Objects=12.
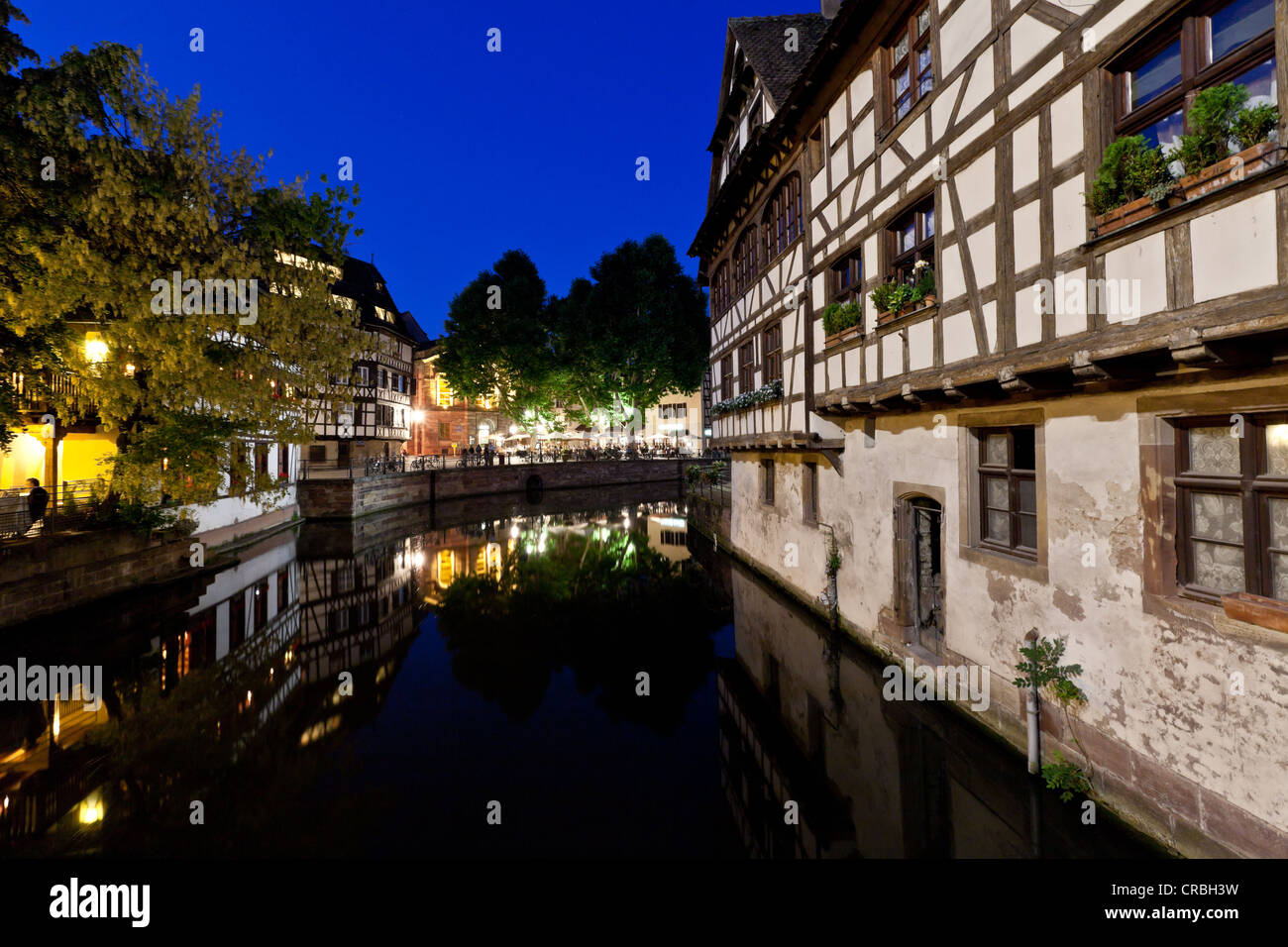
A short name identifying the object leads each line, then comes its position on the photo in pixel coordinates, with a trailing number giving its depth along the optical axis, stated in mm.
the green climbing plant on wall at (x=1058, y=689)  5117
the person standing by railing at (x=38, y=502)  12607
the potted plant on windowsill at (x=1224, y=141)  3695
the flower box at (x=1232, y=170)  3658
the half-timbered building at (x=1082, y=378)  3947
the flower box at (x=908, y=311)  7153
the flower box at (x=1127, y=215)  4371
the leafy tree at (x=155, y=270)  11492
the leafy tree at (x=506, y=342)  41406
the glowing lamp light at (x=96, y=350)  13781
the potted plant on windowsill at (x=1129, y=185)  4305
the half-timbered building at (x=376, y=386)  37978
